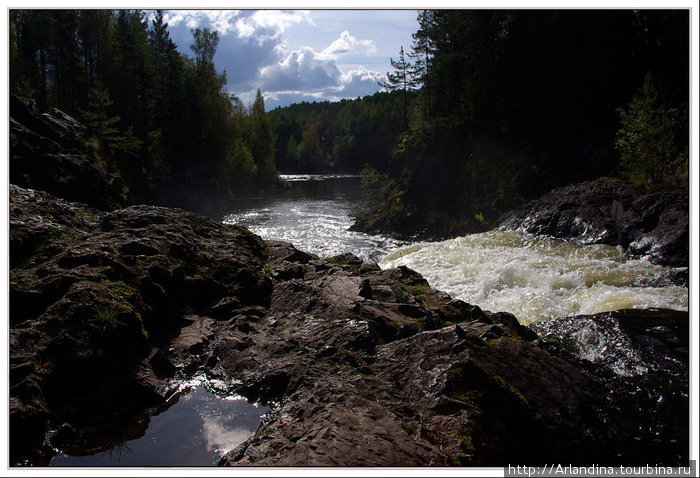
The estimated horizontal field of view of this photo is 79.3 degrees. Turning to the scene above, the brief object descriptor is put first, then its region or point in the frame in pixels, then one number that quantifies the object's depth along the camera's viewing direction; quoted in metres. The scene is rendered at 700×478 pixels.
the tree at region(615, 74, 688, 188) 15.59
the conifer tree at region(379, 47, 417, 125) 48.58
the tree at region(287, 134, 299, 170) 107.62
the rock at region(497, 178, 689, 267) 13.27
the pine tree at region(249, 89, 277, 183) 63.61
